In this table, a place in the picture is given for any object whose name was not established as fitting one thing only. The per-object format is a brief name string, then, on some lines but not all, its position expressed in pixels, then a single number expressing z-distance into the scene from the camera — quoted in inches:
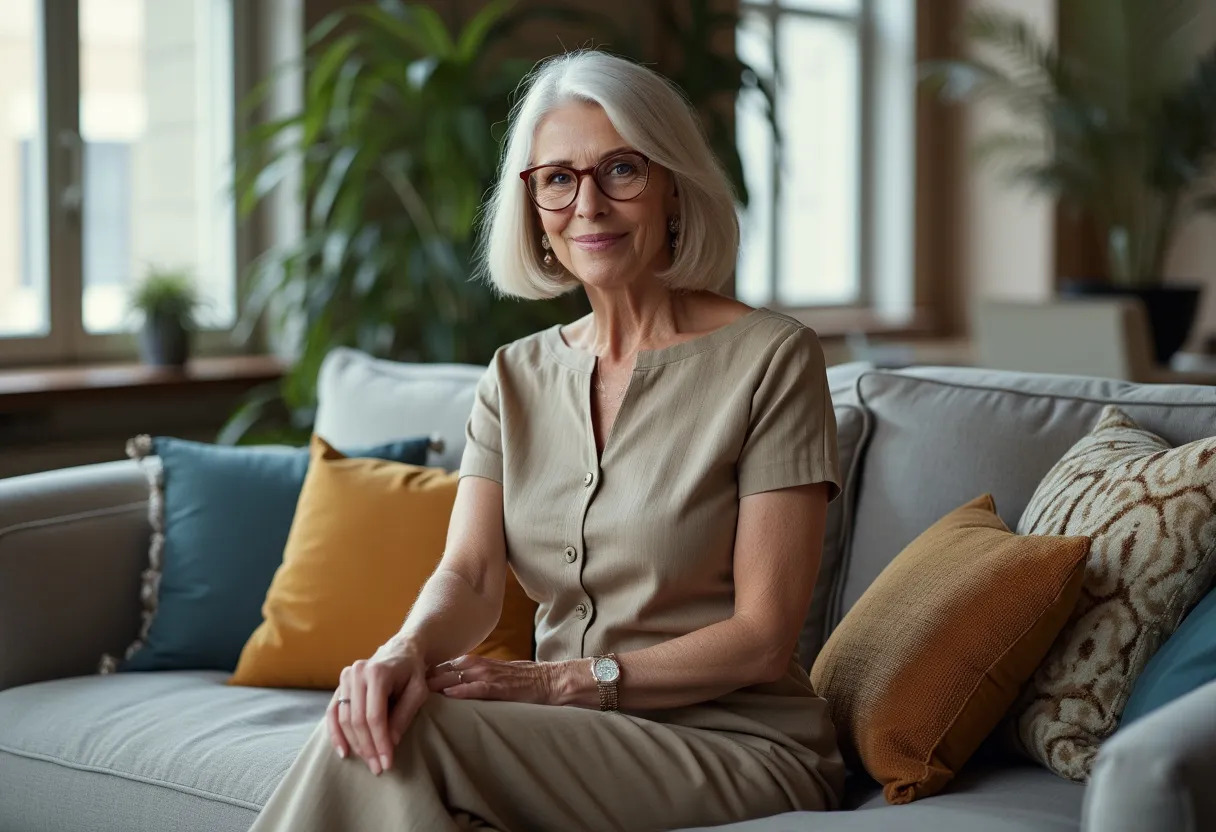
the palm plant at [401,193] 138.1
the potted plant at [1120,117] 232.7
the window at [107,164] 150.3
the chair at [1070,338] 165.8
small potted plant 147.3
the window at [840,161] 248.4
